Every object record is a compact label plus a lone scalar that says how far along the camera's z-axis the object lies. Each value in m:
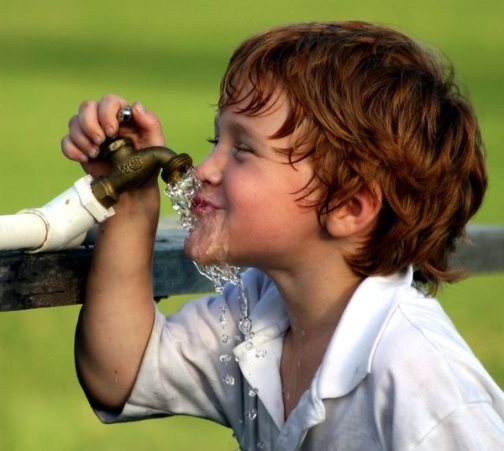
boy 4.93
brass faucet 4.89
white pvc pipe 4.62
